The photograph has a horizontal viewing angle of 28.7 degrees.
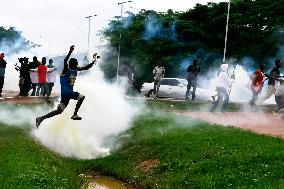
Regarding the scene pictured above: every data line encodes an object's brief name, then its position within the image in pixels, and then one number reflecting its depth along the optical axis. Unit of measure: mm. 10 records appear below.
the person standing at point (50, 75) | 27047
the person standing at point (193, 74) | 27953
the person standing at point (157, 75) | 29859
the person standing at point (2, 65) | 24891
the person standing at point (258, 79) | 23391
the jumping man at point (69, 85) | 14875
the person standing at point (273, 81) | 23081
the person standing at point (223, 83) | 21578
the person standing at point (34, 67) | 26859
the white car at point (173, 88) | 36719
